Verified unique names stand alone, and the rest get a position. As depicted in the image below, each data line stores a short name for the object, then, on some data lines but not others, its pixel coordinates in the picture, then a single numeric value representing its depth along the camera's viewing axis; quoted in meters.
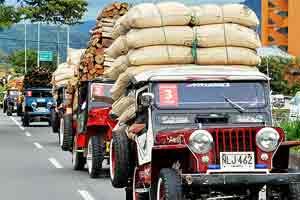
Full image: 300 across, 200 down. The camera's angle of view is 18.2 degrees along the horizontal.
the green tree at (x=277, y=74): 77.81
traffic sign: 117.95
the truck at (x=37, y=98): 44.56
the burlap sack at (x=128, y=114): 12.60
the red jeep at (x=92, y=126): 18.20
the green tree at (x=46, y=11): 42.34
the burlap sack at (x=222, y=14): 13.47
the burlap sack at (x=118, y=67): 13.83
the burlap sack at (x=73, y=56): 33.75
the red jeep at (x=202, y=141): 10.41
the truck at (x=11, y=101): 63.75
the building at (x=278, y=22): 112.94
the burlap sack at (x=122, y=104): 13.09
